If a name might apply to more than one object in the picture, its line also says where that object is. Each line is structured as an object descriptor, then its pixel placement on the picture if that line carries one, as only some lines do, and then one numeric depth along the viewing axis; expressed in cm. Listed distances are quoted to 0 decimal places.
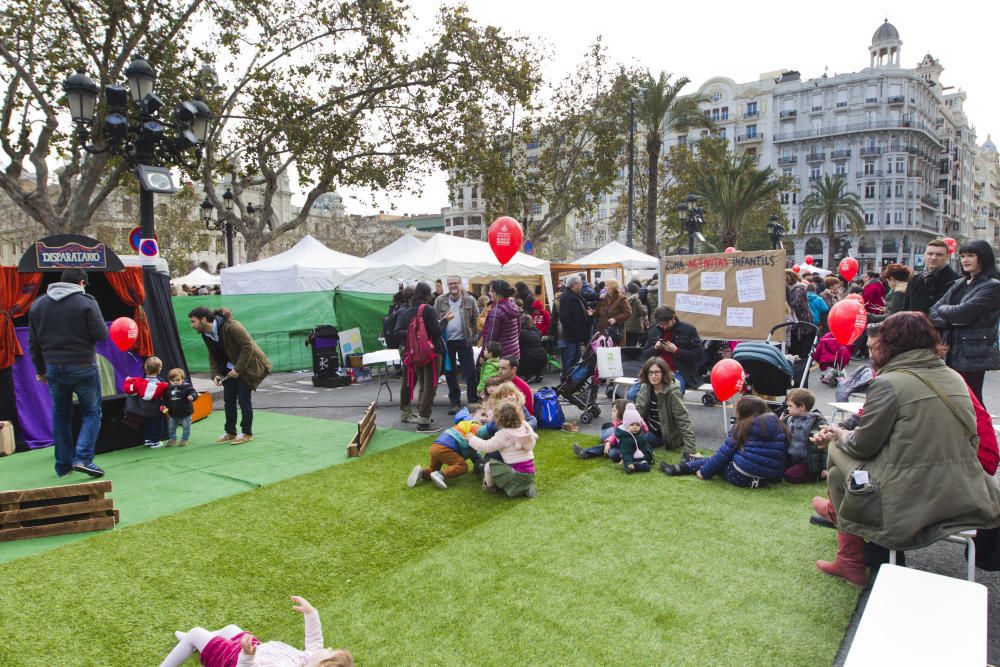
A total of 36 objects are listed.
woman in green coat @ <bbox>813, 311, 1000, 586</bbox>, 303
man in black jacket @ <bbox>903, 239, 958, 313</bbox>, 575
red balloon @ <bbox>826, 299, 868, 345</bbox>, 663
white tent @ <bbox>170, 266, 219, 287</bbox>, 2636
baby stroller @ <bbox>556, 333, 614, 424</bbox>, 821
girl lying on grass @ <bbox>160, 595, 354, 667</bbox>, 237
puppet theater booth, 748
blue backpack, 783
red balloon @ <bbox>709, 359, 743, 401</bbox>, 632
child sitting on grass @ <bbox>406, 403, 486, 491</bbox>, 576
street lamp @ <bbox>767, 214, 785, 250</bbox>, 2602
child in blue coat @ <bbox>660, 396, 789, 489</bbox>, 541
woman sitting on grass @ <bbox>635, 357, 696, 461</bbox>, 651
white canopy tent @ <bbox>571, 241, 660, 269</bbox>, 2069
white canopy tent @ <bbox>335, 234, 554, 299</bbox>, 1454
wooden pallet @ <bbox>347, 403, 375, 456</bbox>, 684
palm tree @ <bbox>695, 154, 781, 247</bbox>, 2928
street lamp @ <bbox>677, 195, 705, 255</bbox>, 2221
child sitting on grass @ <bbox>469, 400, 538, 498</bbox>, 534
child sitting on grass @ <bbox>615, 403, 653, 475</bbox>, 599
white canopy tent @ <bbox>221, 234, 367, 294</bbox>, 1527
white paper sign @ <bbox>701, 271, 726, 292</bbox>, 817
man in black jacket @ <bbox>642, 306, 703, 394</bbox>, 771
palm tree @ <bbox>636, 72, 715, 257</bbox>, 2638
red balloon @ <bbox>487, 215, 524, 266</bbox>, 1091
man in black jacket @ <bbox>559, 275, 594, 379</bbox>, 943
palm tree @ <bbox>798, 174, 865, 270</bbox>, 4780
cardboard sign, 775
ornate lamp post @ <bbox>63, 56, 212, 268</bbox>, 882
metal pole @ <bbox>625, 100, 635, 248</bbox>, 2484
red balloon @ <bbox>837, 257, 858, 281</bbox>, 1567
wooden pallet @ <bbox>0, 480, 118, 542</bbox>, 467
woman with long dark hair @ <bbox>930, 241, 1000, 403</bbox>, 520
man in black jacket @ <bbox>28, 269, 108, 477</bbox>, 582
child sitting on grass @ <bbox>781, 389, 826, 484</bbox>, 550
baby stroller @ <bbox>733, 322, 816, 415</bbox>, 693
